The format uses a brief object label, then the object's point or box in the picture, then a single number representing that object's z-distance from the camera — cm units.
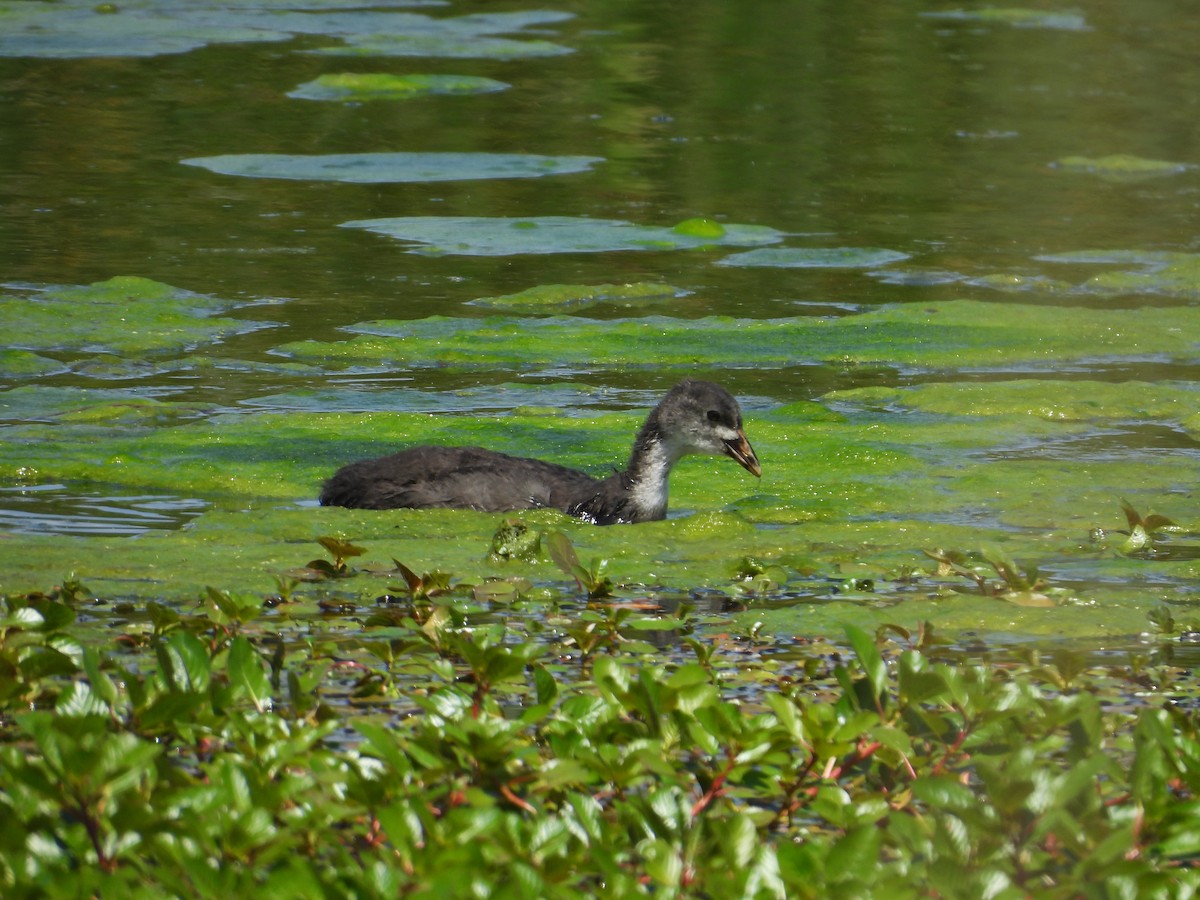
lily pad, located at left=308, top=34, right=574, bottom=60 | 2067
